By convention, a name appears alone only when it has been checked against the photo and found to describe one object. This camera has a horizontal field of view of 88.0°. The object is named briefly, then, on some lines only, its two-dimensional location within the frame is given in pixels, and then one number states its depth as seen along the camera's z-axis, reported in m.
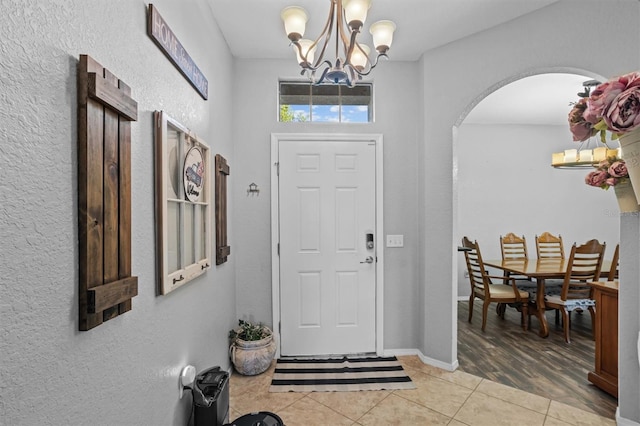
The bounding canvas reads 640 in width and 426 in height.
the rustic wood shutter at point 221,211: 2.40
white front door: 3.06
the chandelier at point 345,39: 1.63
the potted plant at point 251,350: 2.66
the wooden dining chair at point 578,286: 3.43
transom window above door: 3.16
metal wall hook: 3.05
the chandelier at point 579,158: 3.58
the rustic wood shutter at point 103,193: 0.92
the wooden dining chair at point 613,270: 3.49
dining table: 3.49
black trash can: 1.67
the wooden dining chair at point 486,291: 3.68
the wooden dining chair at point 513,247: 4.67
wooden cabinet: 2.36
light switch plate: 3.12
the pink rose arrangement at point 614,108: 1.00
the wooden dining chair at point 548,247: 4.71
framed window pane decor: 1.43
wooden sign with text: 1.38
